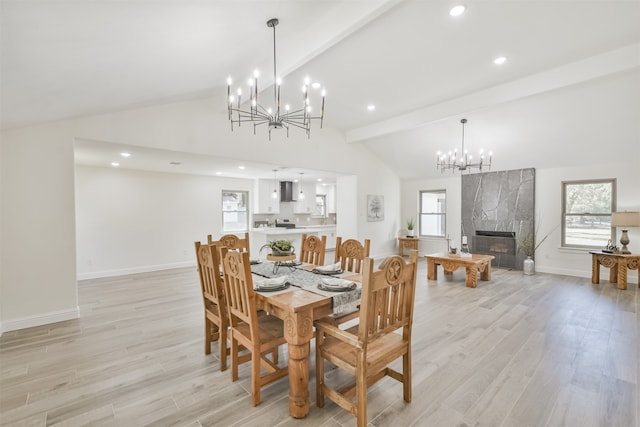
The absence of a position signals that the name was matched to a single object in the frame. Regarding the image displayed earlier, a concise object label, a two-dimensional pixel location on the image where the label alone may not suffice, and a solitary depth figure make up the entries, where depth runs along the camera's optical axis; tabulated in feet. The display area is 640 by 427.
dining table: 6.42
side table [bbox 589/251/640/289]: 16.30
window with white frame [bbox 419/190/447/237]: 27.35
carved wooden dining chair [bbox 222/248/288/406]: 6.80
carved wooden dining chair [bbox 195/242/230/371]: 8.25
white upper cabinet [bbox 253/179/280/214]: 27.27
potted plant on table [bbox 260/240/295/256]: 9.27
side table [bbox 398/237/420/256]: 27.02
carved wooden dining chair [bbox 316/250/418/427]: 5.77
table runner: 7.16
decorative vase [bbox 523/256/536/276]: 20.42
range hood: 29.25
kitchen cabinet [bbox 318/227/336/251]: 31.63
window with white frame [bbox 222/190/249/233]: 26.29
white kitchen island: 23.12
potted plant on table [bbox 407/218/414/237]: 27.50
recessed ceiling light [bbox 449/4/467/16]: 8.96
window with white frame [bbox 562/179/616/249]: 19.16
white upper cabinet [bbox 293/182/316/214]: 31.20
